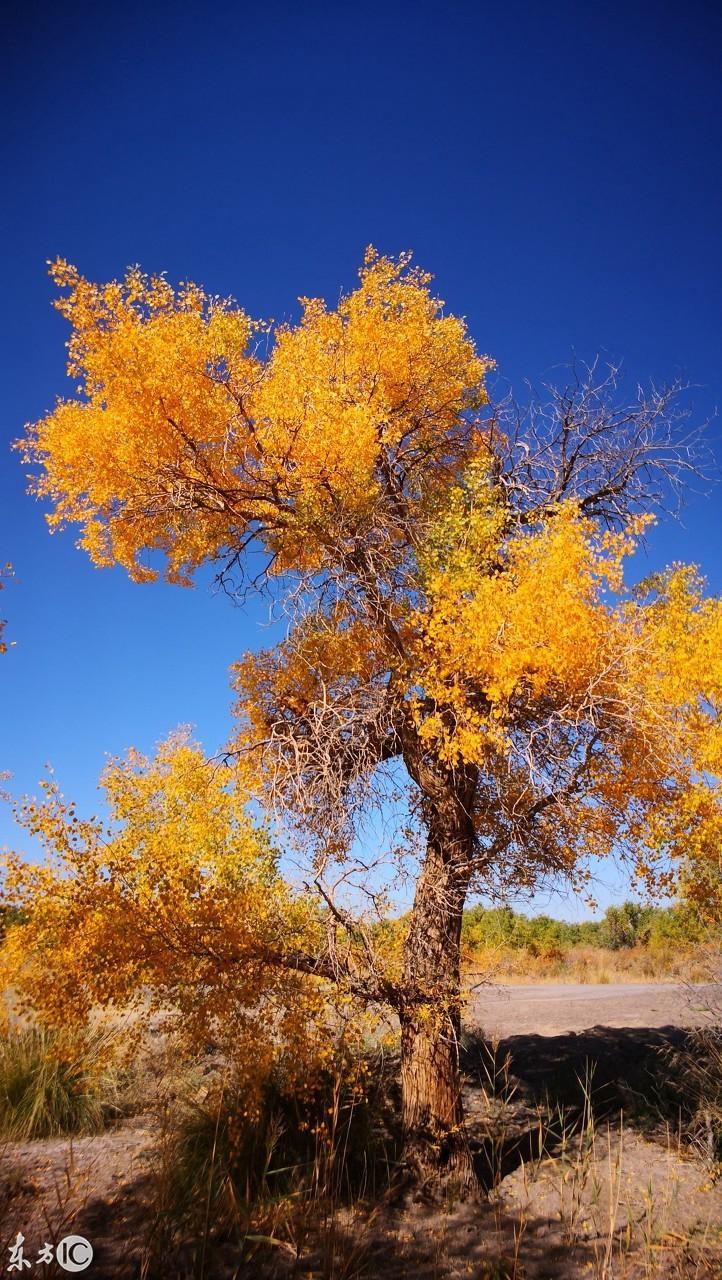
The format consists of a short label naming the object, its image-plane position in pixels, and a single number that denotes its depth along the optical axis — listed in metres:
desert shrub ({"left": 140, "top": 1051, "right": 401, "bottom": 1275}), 4.65
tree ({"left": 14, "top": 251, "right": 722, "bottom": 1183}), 7.12
